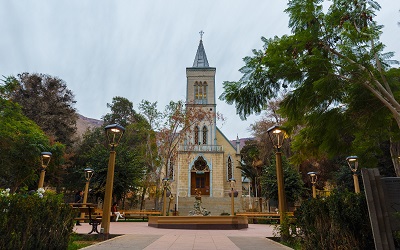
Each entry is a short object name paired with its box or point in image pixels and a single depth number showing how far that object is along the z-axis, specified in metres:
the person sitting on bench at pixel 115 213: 17.81
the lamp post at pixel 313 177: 16.19
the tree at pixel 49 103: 24.44
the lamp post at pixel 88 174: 15.44
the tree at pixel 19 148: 14.65
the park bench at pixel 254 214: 16.82
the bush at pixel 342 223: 3.70
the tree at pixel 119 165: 20.62
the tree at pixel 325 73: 5.73
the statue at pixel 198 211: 15.54
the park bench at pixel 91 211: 7.88
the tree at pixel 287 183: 21.69
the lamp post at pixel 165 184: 17.47
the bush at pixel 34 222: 3.53
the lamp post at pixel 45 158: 10.79
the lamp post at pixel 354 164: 10.65
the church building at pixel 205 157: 30.09
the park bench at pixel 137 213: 19.12
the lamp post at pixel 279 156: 7.02
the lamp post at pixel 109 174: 7.08
